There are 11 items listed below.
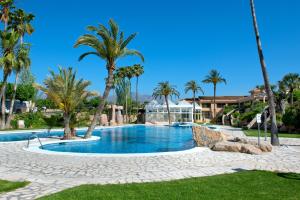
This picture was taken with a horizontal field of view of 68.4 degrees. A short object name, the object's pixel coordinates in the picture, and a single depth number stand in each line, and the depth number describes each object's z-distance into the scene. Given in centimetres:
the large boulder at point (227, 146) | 942
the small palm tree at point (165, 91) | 3739
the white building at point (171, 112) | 3831
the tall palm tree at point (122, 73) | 4155
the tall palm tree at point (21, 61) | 2091
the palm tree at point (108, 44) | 1312
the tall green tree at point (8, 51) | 1965
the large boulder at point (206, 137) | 1089
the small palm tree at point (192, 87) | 4391
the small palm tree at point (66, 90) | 1347
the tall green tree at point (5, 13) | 2190
